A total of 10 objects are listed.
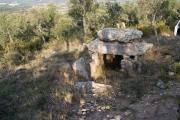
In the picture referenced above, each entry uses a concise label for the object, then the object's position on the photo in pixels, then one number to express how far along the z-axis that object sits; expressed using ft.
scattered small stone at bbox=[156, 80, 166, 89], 29.33
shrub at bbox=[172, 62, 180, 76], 31.47
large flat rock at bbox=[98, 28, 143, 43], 34.29
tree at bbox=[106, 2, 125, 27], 67.34
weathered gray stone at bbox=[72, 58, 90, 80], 33.97
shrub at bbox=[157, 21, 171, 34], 52.04
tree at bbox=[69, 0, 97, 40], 62.23
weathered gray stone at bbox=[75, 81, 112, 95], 29.91
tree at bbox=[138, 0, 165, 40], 48.59
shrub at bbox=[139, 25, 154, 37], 50.86
